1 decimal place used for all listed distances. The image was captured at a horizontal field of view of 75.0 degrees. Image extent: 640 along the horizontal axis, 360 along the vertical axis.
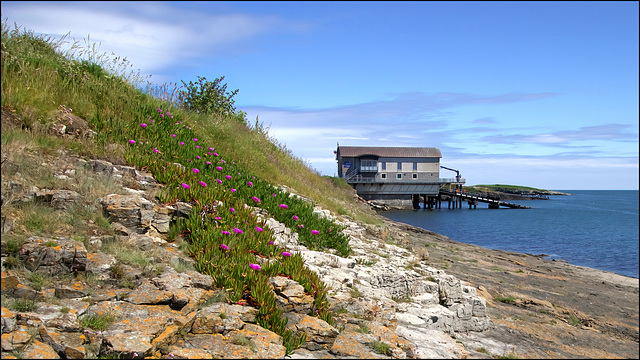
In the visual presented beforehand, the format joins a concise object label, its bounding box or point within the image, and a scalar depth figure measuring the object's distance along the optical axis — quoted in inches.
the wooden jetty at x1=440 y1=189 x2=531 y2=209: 2992.1
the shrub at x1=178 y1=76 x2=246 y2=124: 706.8
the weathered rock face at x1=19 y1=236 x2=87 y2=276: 202.1
